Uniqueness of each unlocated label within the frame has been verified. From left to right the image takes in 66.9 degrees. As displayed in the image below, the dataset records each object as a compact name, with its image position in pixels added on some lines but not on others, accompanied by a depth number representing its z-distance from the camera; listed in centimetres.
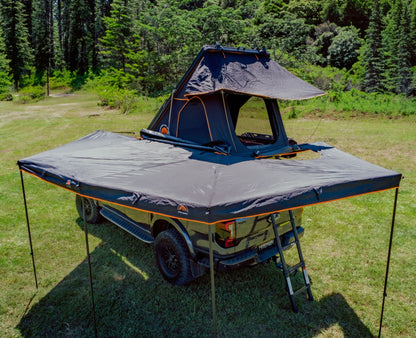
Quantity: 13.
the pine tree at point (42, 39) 4684
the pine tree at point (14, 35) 3884
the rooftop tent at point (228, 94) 524
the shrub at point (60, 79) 4188
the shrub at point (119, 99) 2090
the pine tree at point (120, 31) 2906
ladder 384
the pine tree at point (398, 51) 2675
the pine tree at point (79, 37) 4541
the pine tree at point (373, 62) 2728
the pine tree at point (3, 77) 3238
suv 365
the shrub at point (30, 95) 2981
